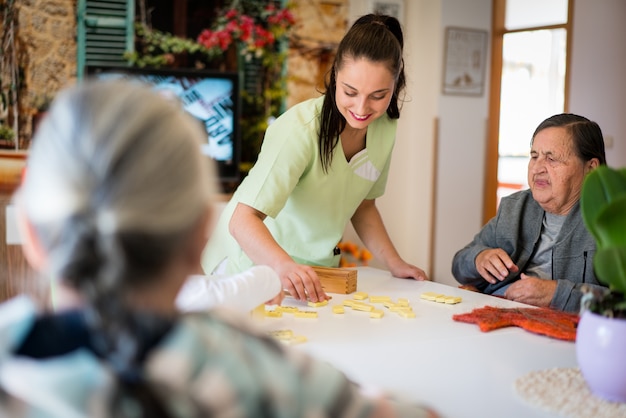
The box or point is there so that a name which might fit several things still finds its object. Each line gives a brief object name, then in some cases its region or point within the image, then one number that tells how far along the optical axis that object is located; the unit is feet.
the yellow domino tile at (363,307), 5.65
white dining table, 3.69
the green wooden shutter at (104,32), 15.81
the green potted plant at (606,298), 3.69
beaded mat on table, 3.53
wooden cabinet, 11.17
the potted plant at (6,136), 15.16
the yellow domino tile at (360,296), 6.12
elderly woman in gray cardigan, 6.99
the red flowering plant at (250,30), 16.71
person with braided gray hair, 2.18
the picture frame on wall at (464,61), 18.16
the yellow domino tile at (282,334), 4.73
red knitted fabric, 5.09
